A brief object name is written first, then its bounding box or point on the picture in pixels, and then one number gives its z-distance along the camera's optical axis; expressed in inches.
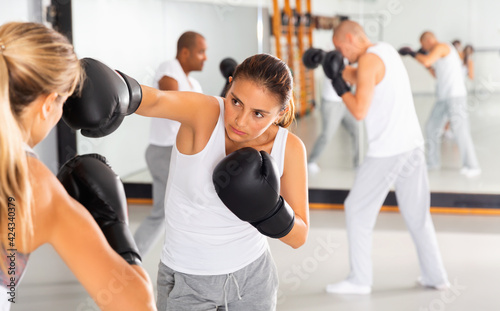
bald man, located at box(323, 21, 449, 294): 127.0
